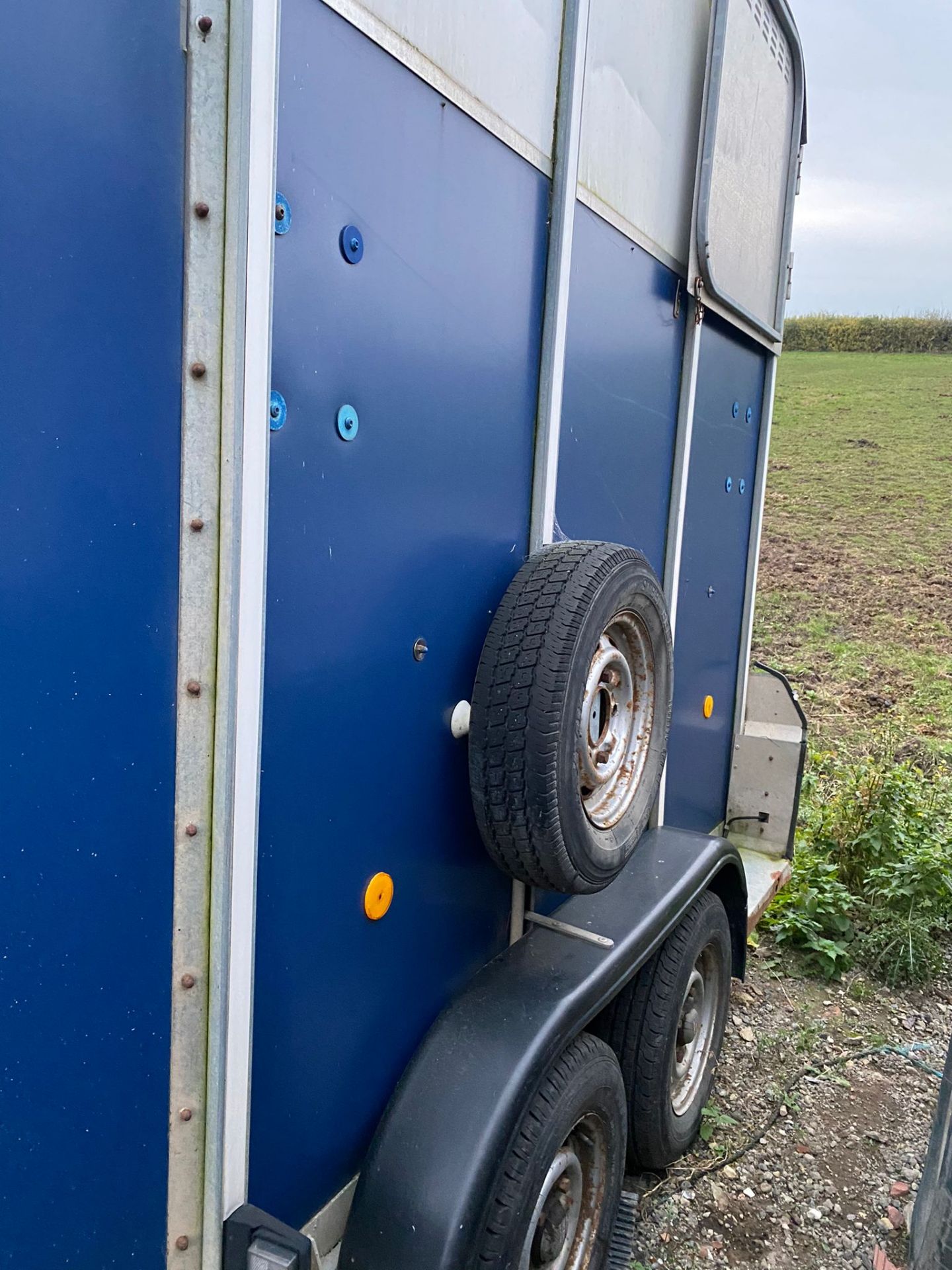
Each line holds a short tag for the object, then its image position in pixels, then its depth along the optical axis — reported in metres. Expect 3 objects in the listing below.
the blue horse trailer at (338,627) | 1.03
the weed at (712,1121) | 2.82
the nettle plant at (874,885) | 3.92
